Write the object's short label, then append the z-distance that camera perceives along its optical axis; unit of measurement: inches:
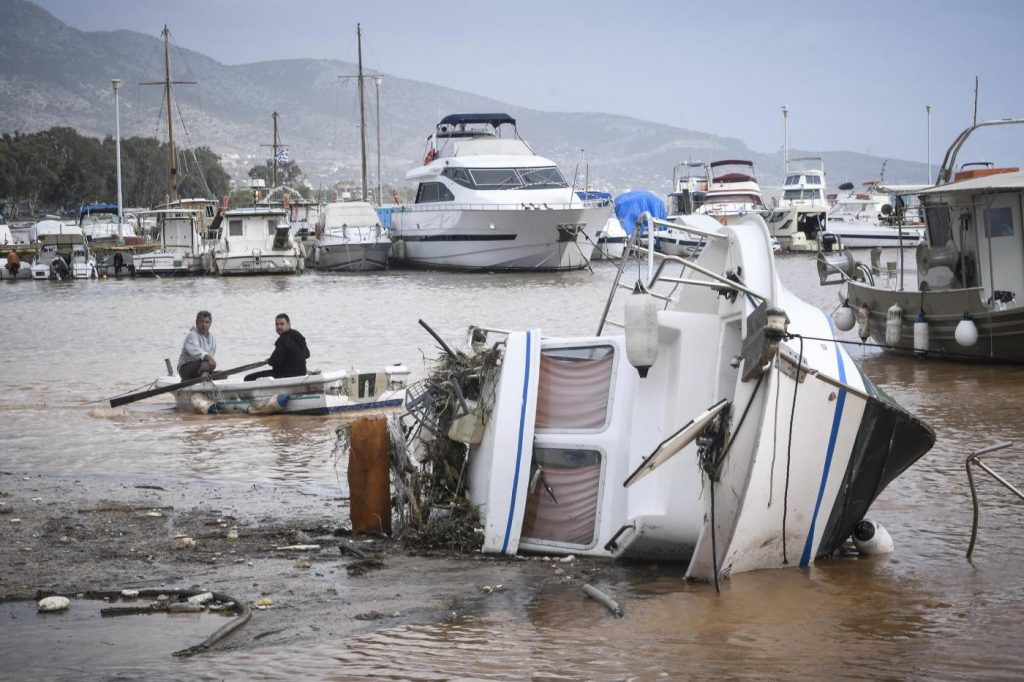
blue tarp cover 2613.2
